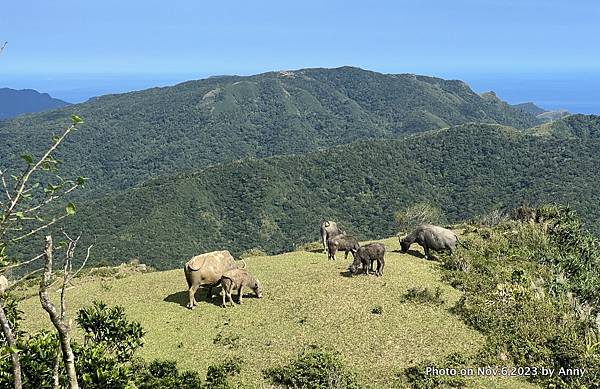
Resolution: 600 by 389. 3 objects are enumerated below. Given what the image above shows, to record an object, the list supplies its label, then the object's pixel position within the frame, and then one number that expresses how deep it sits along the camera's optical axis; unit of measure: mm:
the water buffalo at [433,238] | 29125
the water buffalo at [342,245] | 28953
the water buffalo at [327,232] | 31323
